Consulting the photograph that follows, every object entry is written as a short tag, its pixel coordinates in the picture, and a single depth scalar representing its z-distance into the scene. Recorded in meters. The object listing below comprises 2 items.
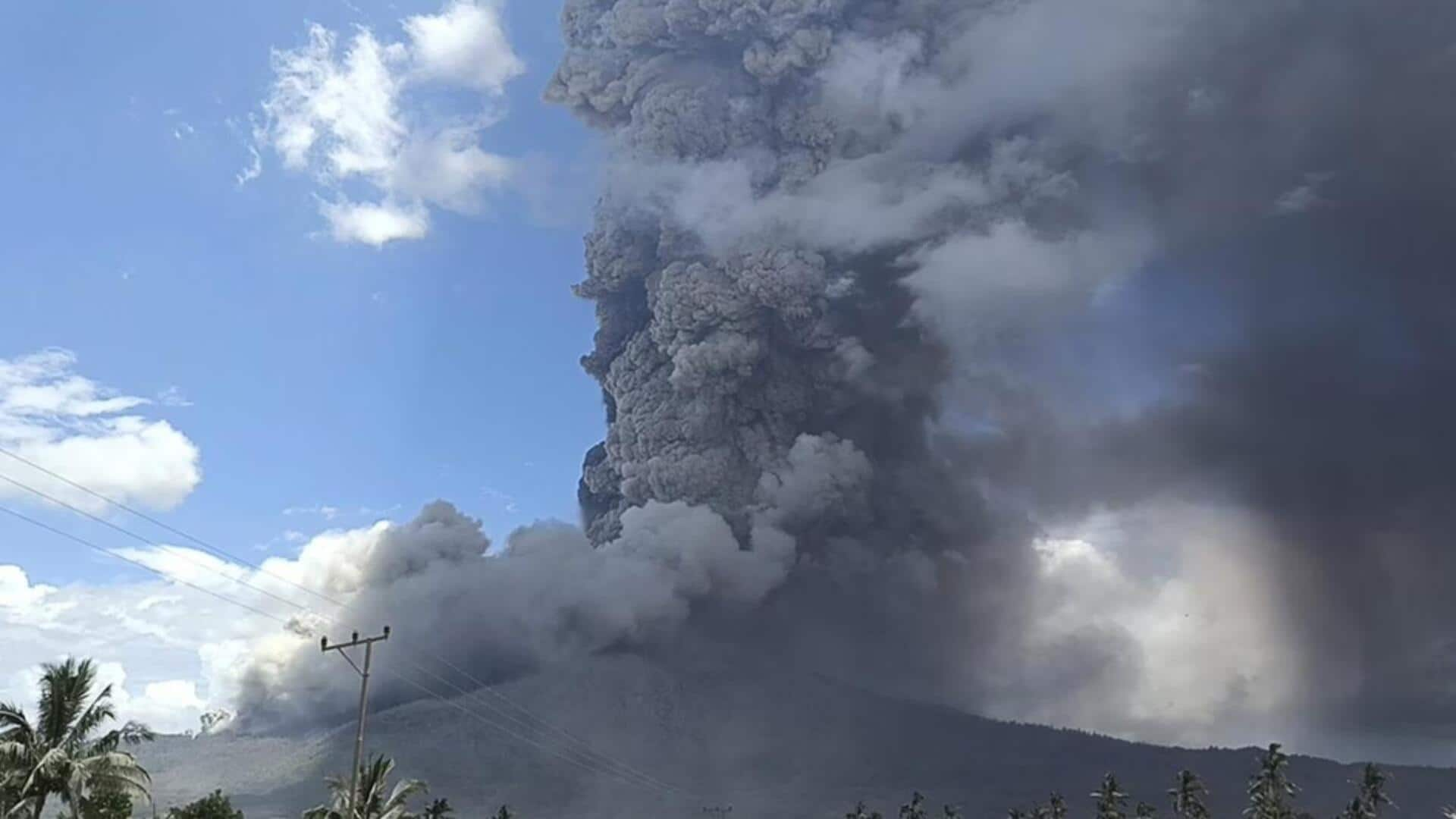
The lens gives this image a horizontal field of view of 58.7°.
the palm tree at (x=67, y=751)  38.09
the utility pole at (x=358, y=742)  44.09
